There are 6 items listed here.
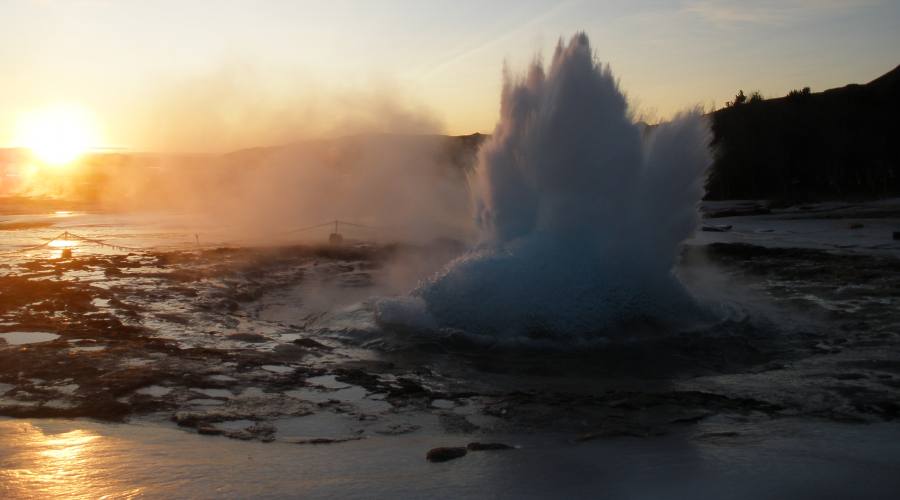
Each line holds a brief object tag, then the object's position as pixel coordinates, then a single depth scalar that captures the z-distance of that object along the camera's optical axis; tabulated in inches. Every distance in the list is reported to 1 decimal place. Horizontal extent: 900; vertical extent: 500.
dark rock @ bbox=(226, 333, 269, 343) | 298.7
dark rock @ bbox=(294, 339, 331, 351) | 288.4
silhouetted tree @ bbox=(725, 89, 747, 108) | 2025.6
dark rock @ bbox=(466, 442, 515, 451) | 168.9
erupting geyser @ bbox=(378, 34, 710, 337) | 310.3
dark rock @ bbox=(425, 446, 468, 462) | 161.9
